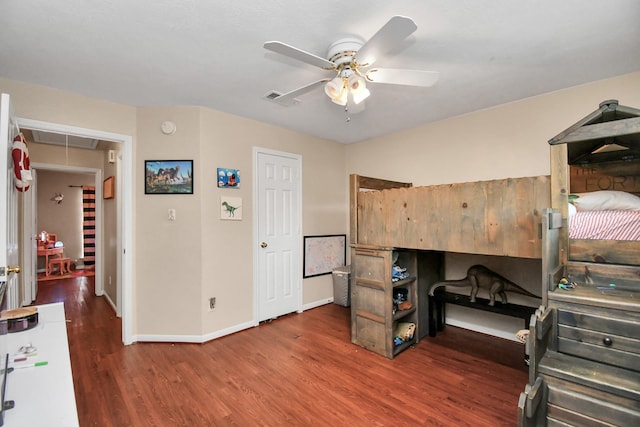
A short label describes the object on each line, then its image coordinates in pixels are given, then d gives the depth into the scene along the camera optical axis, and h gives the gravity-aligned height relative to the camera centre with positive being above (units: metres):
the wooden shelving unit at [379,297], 2.62 -0.80
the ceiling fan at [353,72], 1.55 +0.87
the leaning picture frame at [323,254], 3.98 -0.56
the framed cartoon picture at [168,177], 2.93 +0.40
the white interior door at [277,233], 3.46 -0.22
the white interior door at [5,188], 1.59 +0.17
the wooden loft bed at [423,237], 1.96 -0.18
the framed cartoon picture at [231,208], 3.12 +0.08
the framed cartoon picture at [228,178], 3.09 +0.42
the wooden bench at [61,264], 6.29 -1.08
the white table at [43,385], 0.88 -0.61
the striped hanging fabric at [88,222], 7.29 -0.14
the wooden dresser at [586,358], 1.27 -0.72
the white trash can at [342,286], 3.98 -1.00
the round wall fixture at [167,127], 2.91 +0.90
